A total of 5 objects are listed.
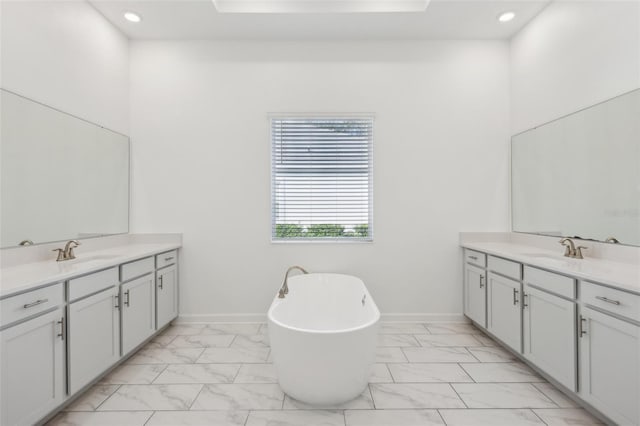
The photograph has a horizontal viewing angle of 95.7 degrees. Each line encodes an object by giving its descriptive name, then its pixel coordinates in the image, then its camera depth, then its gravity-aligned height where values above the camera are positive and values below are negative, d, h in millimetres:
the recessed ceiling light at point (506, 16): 2768 +1914
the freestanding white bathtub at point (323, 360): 1665 -869
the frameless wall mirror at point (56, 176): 1953 +306
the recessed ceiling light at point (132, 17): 2756 +1897
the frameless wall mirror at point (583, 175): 1995 +333
